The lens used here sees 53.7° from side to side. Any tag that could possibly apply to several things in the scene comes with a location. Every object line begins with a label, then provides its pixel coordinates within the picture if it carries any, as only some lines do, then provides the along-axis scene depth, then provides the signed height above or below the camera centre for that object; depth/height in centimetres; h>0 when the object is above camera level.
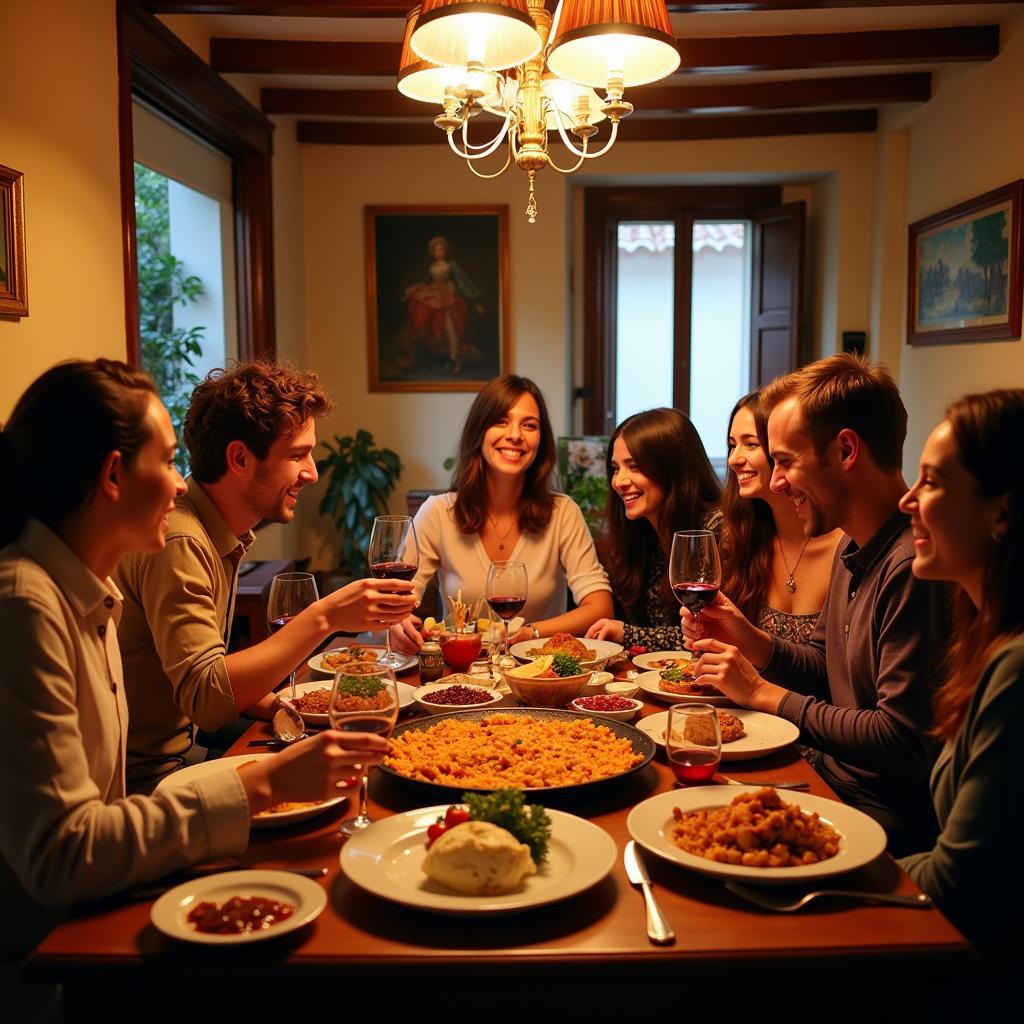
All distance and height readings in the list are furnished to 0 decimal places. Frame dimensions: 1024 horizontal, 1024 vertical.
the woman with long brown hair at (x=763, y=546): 251 -39
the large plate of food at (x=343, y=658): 204 -56
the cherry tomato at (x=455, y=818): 122 -51
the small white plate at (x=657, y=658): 222 -59
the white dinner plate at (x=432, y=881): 110 -55
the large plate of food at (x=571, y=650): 214 -56
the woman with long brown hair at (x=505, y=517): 310 -38
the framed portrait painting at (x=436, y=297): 632 +62
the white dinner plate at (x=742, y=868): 115 -55
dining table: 104 -58
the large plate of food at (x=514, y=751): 143 -54
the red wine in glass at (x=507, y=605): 204 -42
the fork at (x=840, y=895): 113 -57
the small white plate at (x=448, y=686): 182 -57
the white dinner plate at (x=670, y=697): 189 -57
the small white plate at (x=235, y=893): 104 -55
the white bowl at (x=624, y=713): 178 -56
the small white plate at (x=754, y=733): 160 -56
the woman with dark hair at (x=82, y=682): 114 -34
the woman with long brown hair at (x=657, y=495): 289 -29
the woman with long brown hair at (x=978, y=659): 119 -34
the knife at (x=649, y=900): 107 -57
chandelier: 223 +80
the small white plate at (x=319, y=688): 179 -57
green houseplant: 612 -56
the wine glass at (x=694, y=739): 143 -49
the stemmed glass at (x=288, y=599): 191 -38
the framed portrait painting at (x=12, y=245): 274 +42
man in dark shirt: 168 -41
